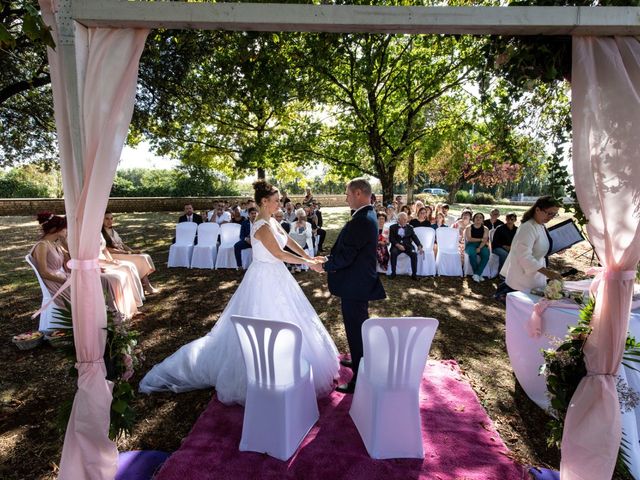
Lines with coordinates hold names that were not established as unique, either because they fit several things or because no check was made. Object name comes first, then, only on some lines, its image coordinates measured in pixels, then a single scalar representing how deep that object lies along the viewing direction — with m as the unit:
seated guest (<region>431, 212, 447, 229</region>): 9.62
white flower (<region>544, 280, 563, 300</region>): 3.35
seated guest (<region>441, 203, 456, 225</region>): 10.66
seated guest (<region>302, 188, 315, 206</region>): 12.01
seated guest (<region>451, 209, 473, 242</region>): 9.47
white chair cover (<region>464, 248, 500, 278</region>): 8.45
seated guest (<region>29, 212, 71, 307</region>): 4.69
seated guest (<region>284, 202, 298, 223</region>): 10.80
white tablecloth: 2.85
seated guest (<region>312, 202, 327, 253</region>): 10.88
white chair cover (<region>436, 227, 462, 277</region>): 8.80
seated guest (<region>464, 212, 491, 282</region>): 8.35
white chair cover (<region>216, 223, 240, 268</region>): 9.23
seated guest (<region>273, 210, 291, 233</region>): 8.70
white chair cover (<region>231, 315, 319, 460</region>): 2.73
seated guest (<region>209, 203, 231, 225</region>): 10.94
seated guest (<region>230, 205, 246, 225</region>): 10.38
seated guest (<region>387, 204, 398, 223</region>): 10.39
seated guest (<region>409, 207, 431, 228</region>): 9.16
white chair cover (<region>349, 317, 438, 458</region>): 2.74
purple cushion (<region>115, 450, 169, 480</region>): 2.71
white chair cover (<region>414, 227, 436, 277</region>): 8.73
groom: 3.48
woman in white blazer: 4.07
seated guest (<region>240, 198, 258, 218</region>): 9.95
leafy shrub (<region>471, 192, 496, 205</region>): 39.12
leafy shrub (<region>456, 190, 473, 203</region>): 40.16
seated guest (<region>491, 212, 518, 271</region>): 8.06
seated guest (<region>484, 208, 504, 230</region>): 8.79
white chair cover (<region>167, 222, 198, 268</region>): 9.30
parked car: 46.91
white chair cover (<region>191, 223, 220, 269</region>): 9.20
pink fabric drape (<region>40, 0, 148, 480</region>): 2.33
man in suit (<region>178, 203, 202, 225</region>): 9.69
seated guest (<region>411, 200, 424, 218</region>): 10.16
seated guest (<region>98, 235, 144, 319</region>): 5.51
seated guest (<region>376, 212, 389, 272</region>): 8.80
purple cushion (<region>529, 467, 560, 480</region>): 2.71
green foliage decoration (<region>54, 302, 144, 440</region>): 2.61
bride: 3.71
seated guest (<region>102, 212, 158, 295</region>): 6.66
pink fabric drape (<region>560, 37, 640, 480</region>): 2.27
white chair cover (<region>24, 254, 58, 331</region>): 4.79
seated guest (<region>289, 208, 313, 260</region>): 8.92
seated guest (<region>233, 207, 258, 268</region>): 8.88
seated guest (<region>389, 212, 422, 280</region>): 8.39
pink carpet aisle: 2.69
